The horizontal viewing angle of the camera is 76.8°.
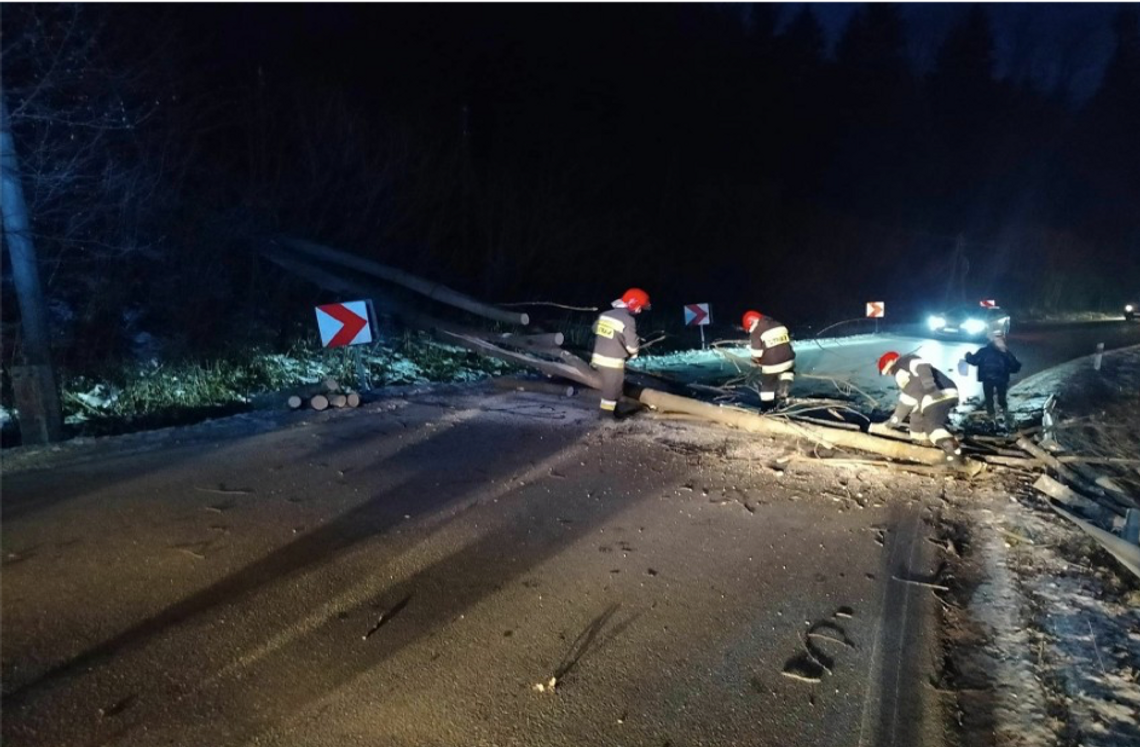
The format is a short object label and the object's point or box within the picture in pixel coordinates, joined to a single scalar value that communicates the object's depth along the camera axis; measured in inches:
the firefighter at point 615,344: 355.6
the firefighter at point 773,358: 369.4
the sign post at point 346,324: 386.9
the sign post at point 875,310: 861.3
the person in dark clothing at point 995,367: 390.0
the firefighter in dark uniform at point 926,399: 282.7
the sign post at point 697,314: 660.1
